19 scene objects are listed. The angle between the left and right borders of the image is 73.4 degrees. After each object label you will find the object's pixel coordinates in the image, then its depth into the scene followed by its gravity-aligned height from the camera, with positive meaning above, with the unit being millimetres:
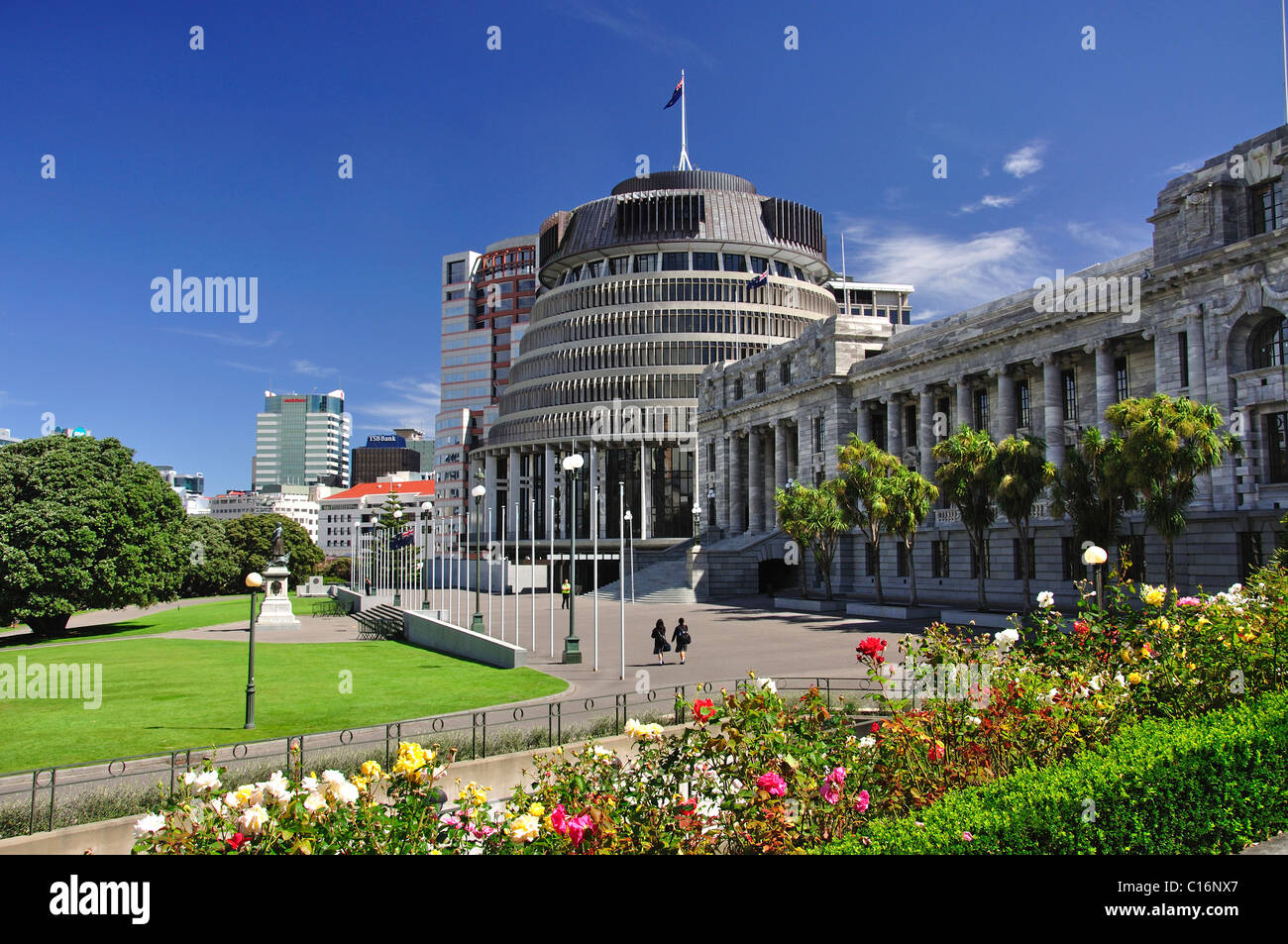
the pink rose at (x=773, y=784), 8523 -2645
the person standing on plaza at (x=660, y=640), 32906 -4685
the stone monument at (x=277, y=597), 57312 -5136
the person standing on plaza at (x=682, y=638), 31047 -4335
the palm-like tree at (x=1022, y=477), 40406 +1638
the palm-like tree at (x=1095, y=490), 35031 +908
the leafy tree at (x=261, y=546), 106312 -2932
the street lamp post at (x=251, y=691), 20812 -4051
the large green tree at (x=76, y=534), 48469 -458
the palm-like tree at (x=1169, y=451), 32500 +2258
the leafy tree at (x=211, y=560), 92062 -3893
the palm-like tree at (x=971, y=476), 42219 +1822
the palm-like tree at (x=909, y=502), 46719 +634
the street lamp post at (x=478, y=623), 40509 -4916
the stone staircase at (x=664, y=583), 65500 -5285
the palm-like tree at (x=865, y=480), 48438 +1922
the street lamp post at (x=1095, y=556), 20805 -1084
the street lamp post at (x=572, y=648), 33250 -5024
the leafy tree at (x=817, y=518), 53656 -150
